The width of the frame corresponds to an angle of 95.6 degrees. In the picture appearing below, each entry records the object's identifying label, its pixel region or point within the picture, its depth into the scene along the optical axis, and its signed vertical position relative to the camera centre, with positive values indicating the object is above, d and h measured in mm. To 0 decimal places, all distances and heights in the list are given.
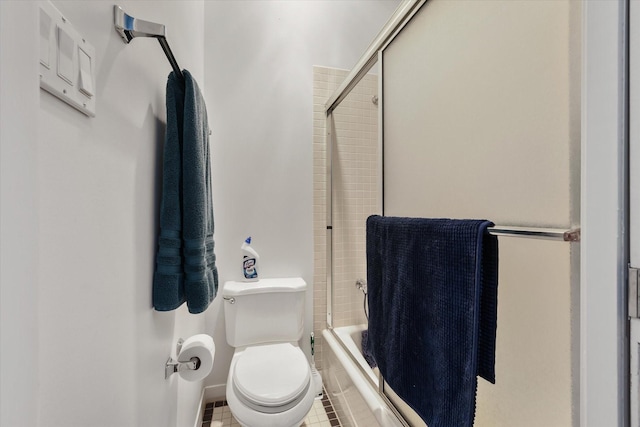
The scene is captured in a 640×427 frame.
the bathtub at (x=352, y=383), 1081 -741
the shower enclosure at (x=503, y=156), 570 +141
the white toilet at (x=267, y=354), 1089 -688
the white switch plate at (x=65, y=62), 370 +213
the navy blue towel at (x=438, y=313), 582 -237
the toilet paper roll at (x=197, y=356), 923 -464
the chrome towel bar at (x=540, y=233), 516 -43
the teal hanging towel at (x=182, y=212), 787 -4
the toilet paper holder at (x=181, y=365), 902 -487
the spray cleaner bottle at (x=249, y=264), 1639 -303
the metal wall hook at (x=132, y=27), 581 +385
